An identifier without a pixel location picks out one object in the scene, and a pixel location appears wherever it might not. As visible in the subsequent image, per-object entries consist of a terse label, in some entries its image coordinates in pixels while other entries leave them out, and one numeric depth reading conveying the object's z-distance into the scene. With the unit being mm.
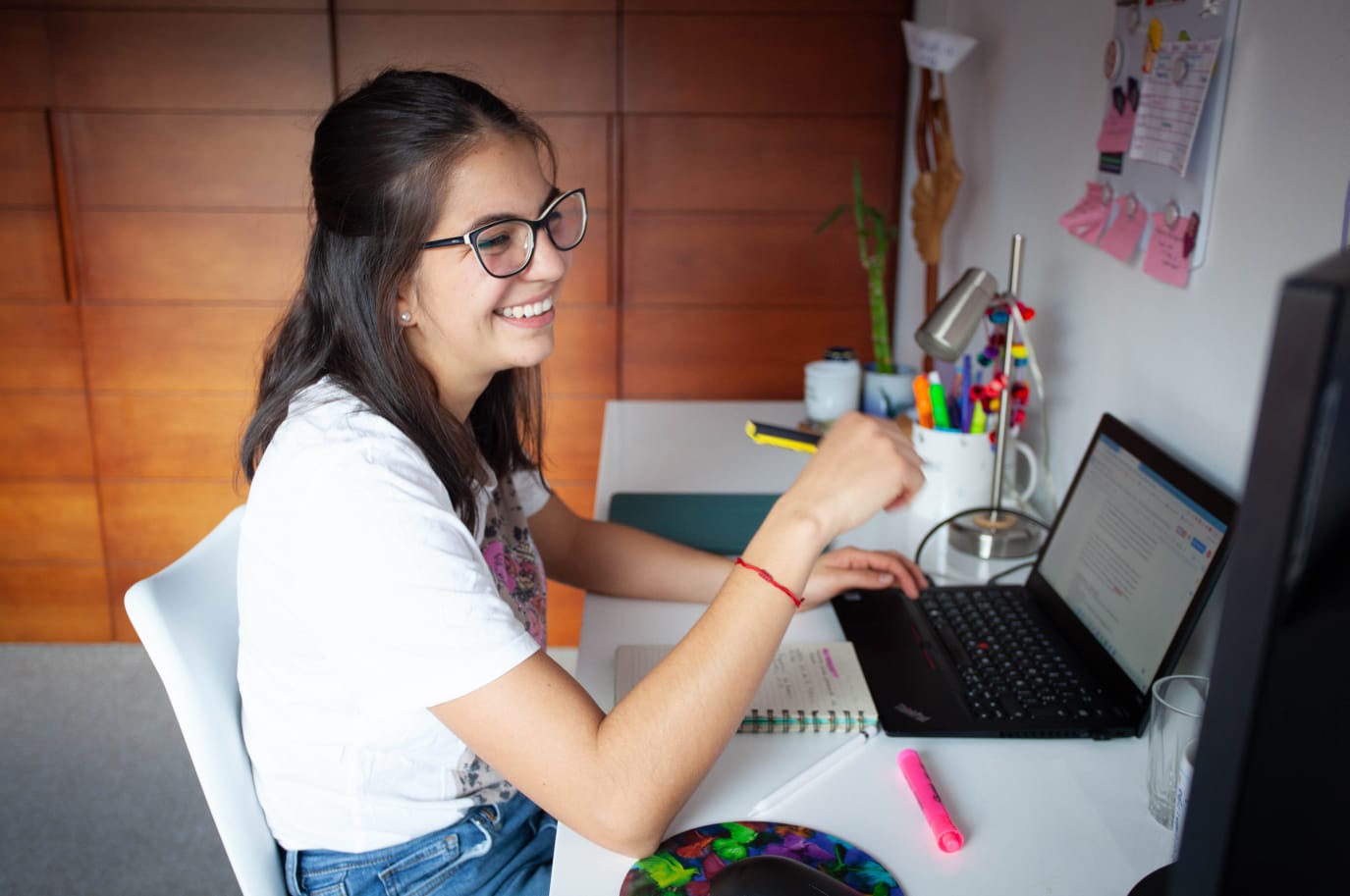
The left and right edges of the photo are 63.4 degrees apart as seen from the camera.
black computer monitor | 354
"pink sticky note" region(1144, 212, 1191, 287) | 1192
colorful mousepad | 791
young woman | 870
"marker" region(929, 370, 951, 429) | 1479
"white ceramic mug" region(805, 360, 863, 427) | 2020
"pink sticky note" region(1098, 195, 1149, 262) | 1303
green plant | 2035
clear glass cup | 845
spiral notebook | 1000
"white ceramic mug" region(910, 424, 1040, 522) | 1473
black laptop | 978
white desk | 806
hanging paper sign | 1918
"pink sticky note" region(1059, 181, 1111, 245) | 1421
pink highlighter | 831
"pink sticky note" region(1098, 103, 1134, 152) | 1331
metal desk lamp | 1411
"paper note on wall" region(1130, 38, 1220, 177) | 1150
